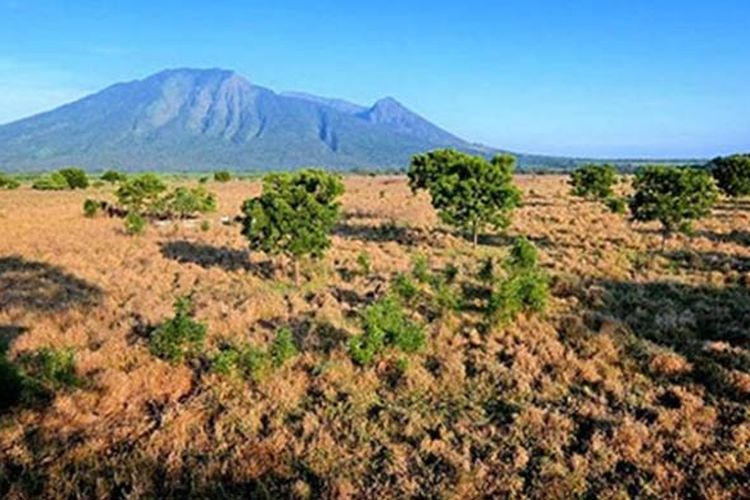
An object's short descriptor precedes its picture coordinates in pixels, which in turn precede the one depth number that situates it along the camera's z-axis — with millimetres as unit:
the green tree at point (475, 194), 34094
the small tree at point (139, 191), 47844
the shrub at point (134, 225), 39309
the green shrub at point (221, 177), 114062
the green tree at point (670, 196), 31750
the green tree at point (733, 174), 54469
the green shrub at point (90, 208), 49719
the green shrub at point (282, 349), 15102
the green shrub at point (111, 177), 99112
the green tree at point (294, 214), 26062
